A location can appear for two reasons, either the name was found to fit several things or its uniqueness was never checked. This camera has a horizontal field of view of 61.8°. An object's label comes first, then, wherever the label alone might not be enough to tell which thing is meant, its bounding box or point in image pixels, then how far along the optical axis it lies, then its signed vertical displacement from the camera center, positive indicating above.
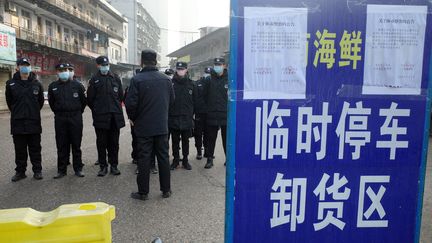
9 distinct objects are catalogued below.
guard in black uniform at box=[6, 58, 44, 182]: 5.08 -0.37
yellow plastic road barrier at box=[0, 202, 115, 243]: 1.95 -0.75
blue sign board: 2.10 -0.16
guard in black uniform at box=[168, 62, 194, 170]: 5.84 -0.37
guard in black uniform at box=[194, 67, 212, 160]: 6.30 -0.43
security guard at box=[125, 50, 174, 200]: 4.25 -0.28
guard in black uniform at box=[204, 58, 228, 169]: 5.98 -0.23
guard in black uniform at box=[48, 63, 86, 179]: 5.24 -0.36
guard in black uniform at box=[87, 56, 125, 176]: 5.33 -0.29
